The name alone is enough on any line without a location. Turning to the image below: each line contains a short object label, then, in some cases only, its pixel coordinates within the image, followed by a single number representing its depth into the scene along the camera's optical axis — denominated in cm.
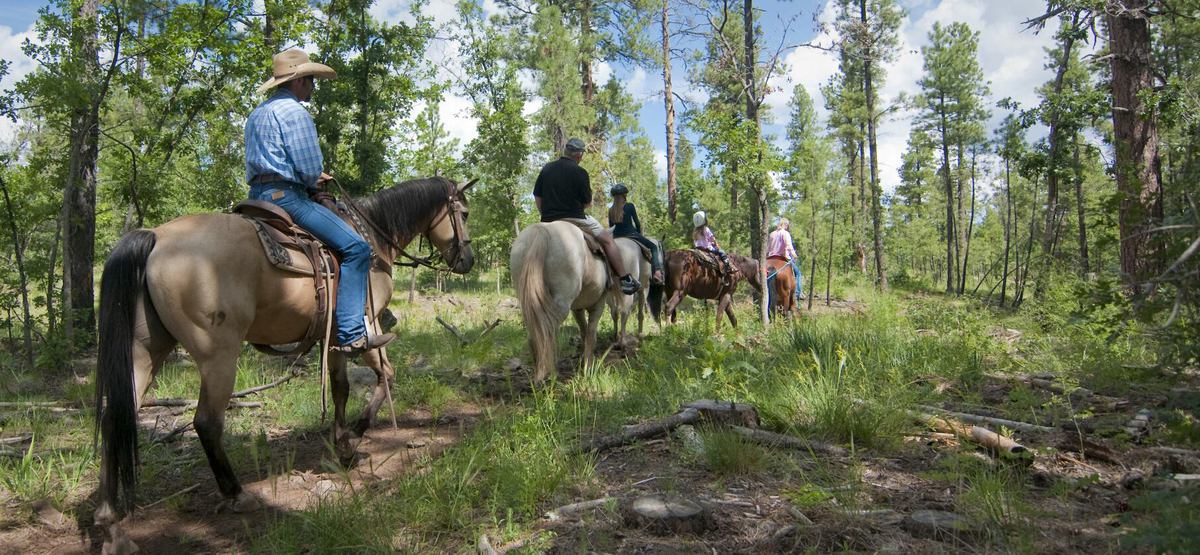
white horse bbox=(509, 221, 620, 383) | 648
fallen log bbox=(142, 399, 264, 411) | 600
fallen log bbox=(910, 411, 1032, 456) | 375
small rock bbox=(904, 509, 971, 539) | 281
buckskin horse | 343
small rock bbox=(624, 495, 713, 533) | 304
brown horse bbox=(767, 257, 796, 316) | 1268
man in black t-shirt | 731
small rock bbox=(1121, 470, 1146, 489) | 335
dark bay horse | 1228
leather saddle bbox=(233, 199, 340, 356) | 406
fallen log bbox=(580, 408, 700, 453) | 441
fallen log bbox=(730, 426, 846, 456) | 400
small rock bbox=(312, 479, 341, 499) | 380
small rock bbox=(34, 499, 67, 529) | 365
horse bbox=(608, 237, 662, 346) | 867
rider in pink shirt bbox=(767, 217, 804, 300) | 1282
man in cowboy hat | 429
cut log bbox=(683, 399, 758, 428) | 439
